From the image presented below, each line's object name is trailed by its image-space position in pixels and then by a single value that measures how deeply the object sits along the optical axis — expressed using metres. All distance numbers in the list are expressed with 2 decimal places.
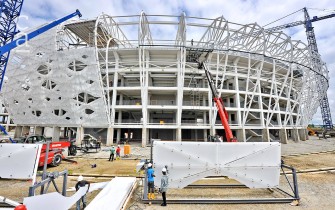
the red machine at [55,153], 12.34
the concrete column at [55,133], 26.69
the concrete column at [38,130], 29.12
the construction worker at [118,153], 16.88
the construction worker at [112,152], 15.40
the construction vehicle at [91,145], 19.66
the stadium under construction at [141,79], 25.02
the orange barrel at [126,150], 18.11
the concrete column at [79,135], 25.44
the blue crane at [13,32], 22.03
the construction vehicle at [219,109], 13.39
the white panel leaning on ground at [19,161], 6.02
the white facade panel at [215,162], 7.17
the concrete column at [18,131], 30.03
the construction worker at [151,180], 6.98
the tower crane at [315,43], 59.84
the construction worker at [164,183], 6.62
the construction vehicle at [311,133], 52.64
